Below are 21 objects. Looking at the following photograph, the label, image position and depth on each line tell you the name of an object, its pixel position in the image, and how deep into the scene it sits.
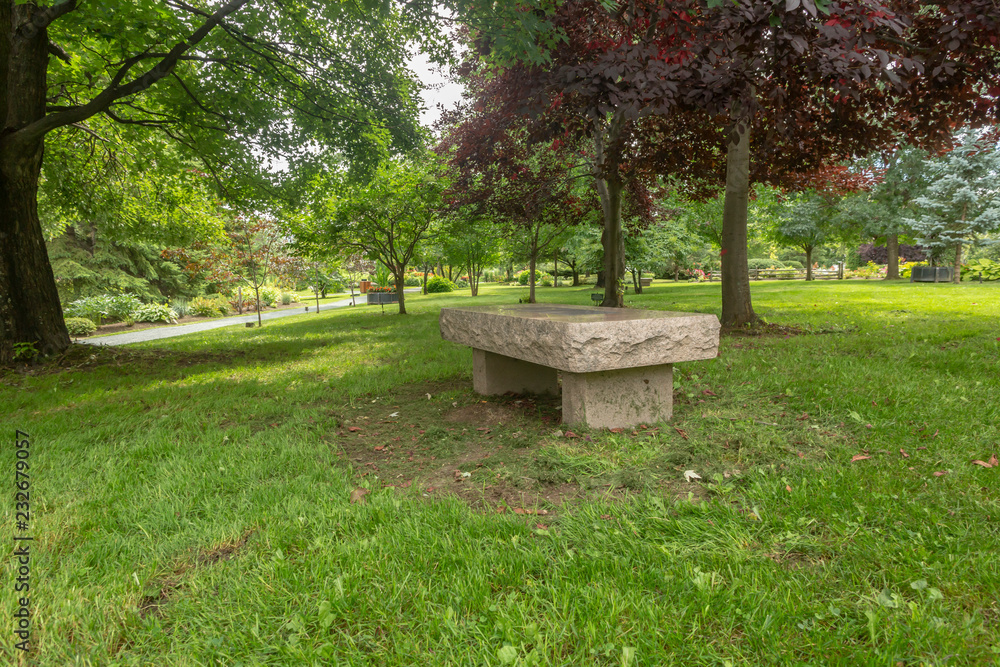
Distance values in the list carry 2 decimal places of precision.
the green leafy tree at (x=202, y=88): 6.36
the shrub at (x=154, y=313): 16.64
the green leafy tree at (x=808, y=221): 21.83
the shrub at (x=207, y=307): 19.88
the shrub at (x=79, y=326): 13.21
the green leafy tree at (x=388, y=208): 12.70
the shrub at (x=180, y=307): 19.17
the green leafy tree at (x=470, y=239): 13.48
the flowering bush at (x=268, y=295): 24.50
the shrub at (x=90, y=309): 15.02
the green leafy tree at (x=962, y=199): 18.38
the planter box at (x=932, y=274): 20.22
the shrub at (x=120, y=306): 15.83
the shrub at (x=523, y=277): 43.35
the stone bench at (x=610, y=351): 3.29
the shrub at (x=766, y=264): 49.93
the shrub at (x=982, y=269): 18.98
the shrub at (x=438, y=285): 32.22
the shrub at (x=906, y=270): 27.21
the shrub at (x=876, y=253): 35.75
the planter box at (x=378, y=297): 24.12
